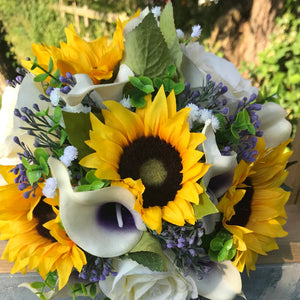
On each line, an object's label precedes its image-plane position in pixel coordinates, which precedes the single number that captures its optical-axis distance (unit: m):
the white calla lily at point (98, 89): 0.42
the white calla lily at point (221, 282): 0.57
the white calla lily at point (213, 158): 0.44
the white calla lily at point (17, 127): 0.49
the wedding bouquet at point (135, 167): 0.44
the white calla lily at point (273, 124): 0.60
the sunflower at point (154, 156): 0.43
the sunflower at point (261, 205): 0.54
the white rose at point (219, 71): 0.54
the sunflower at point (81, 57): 0.48
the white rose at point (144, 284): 0.50
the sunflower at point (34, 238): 0.47
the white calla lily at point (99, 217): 0.42
